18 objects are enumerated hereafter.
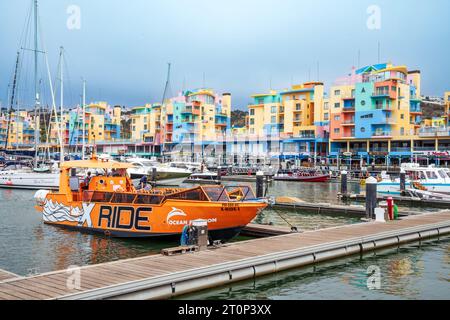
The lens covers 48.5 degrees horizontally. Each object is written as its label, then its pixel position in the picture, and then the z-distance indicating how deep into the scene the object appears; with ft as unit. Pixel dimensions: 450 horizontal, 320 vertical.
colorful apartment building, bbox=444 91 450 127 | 308.65
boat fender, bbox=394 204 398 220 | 80.02
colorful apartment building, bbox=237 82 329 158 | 302.25
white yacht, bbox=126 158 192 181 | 198.19
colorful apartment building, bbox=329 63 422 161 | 260.83
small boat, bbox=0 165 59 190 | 167.22
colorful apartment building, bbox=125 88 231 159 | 360.28
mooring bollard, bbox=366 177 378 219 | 83.20
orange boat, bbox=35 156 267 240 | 60.39
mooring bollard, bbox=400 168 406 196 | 134.51
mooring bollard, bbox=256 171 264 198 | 121.08
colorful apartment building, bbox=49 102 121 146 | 425.69
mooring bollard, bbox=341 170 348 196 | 142.10
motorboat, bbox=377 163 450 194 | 130.70
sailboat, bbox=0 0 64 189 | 167.22
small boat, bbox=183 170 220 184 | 221.25
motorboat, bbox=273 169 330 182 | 223.71
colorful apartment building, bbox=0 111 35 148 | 459.69
